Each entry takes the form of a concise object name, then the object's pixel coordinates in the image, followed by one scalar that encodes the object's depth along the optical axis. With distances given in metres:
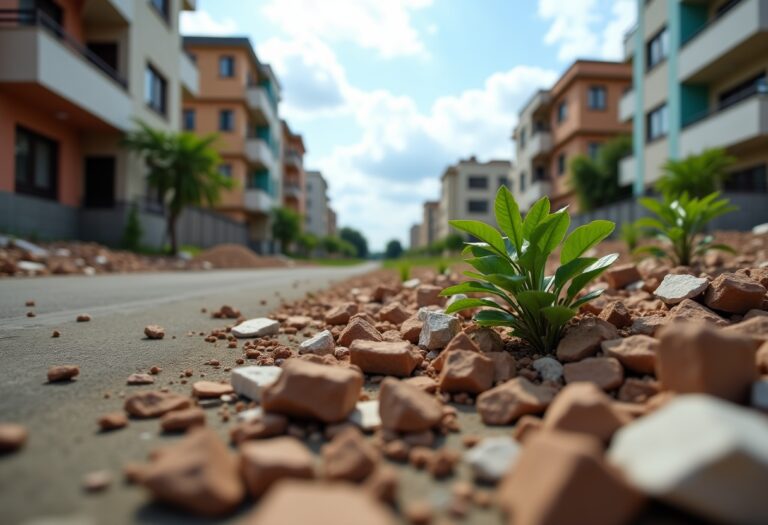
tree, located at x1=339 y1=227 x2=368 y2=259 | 117.86
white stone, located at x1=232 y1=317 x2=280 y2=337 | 2.42
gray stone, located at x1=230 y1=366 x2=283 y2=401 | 1.38
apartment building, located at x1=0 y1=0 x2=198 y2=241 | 9.70
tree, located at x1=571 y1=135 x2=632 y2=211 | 20.16
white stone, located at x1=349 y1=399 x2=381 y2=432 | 1.19
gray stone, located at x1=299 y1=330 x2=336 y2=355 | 1.96
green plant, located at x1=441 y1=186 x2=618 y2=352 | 1.75
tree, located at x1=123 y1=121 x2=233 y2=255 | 13.21
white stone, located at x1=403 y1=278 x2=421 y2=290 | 4.49
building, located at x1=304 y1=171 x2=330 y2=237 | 68.69
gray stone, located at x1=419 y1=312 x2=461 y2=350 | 1.94
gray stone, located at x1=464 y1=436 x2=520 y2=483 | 0.93
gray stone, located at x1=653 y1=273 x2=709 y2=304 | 1.96
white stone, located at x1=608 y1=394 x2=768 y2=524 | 0.72
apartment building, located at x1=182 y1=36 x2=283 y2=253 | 25.73
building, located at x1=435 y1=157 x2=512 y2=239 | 54.69
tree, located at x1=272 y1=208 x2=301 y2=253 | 30.58
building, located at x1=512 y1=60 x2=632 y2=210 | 23.31
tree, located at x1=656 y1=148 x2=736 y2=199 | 8.93
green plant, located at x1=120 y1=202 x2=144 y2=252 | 12.70
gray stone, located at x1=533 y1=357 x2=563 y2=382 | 1.51
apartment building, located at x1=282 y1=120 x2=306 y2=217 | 41.53
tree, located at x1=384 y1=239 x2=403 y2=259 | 134.36
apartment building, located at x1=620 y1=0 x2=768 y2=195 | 11.76
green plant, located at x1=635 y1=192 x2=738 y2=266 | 3.80
